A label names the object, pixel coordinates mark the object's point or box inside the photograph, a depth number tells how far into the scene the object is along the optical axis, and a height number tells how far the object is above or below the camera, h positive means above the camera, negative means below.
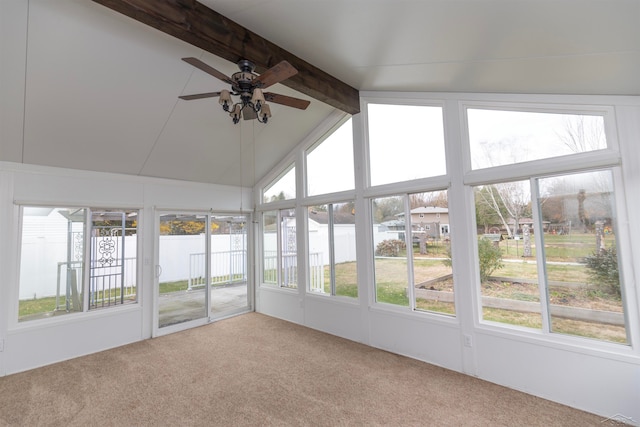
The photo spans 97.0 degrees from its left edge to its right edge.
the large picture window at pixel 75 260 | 3.65 -0.26
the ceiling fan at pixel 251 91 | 2.14 +1.25
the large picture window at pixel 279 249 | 5.33 -0.29
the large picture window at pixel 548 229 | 2.54 -0.05
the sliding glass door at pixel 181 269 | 4.79 -0.55
